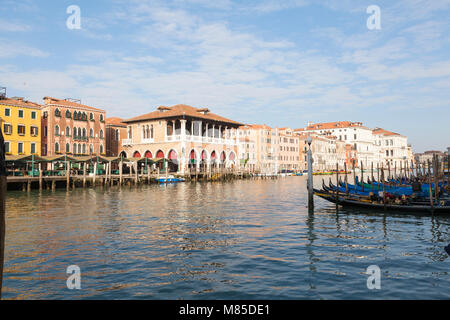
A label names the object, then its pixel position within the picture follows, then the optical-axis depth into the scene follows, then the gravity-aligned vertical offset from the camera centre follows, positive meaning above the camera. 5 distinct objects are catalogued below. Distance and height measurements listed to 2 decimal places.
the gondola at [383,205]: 14.95 -1.60
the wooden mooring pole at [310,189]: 16.01 -0.88
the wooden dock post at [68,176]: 33.18 -0.39
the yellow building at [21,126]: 38.34 +5.01
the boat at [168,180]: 43.16 -1.06
